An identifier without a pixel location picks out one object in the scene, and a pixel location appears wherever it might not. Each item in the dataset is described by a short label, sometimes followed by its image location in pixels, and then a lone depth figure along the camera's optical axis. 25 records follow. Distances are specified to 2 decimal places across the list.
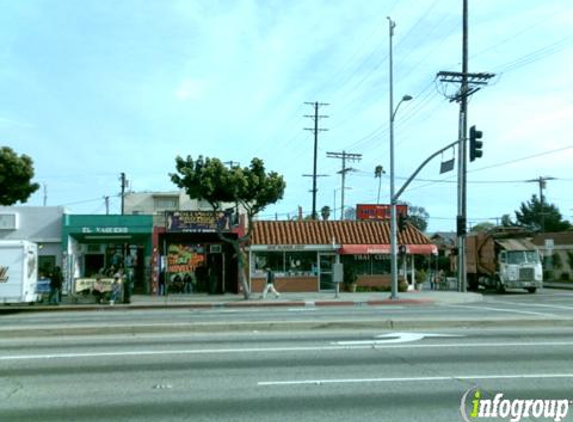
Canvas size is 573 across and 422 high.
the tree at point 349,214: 72.05
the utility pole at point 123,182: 65.56
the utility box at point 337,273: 30.91
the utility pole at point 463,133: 34.66
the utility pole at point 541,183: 69.56
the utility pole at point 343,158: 61.00
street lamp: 30.45
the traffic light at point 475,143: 23.50
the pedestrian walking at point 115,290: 28.70
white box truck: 24.55
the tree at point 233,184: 29.34
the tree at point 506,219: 95.82
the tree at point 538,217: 87.06
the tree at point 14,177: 35.97
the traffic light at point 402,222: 31.42
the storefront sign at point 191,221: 33.47
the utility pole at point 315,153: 52.62
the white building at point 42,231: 32.47
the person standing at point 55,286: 28.11
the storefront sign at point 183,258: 34.19
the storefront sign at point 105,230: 32.53
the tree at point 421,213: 112.69
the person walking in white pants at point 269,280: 30.57
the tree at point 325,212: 70.38
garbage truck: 36.50
